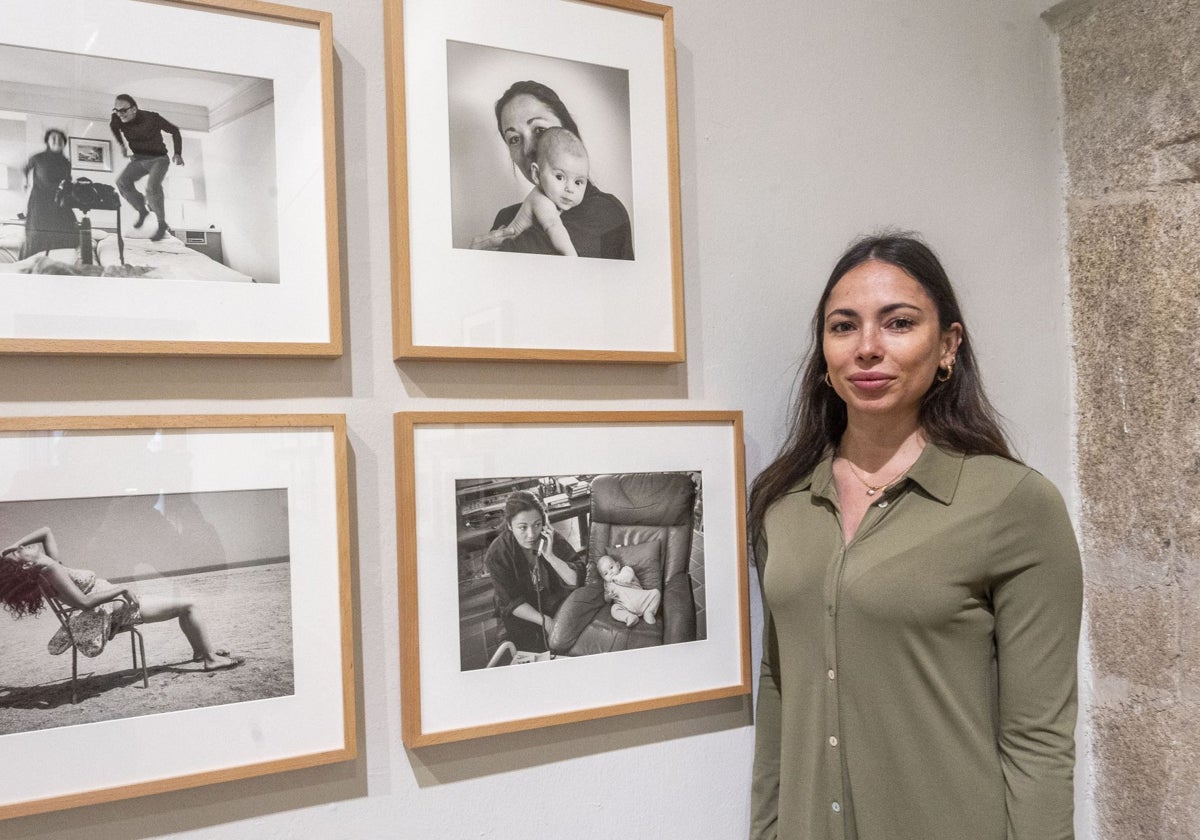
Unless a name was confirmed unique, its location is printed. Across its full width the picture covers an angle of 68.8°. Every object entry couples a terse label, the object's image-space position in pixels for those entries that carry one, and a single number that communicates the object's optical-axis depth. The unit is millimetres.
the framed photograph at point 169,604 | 893
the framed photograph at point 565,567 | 1064
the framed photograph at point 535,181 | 1063
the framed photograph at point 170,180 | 901
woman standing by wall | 1033
